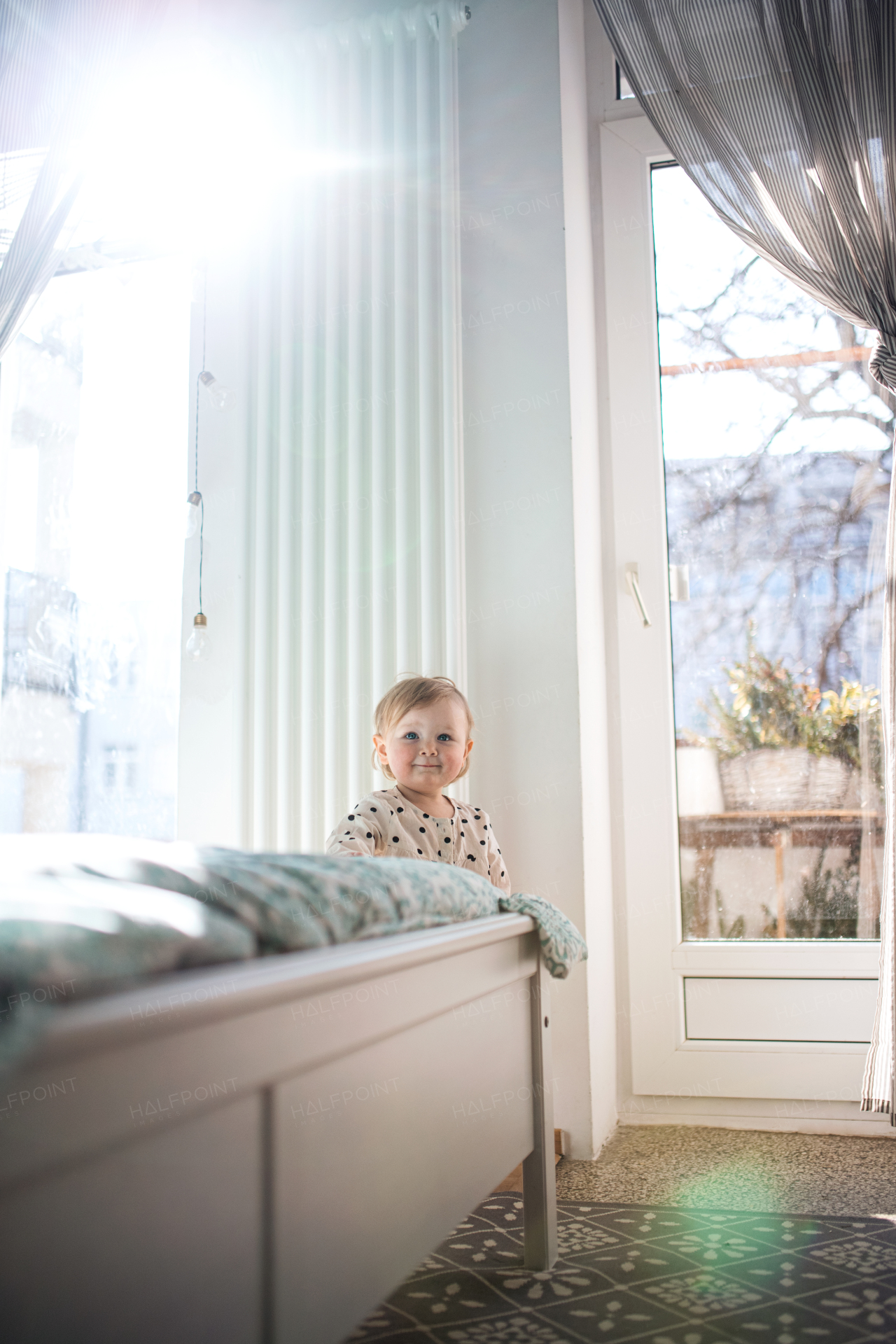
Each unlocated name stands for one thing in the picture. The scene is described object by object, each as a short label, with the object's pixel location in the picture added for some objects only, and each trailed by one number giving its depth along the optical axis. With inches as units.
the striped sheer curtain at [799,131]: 66.8
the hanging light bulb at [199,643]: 78.4
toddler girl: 64.3
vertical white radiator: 74.8
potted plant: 76.3
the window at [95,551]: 85.9
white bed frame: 17.9
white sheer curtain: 78.5
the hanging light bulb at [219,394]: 82.9
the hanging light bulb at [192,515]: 81.3
